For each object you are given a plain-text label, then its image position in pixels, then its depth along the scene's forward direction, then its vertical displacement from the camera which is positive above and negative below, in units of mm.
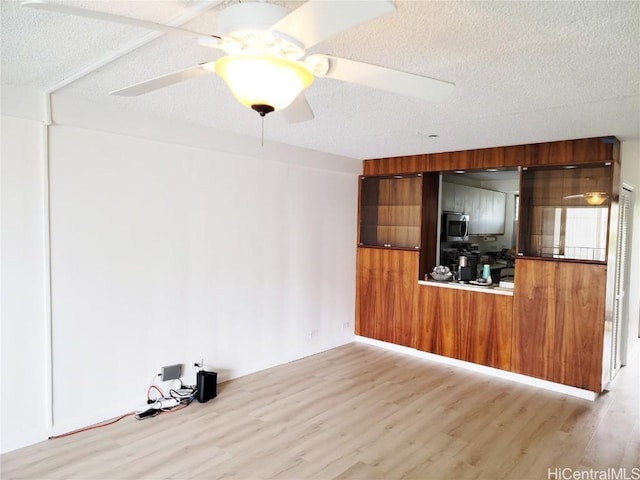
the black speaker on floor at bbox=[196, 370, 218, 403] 3676 -1442
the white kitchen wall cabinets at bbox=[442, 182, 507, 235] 5609 +310
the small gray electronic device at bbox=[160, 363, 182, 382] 3650 -1327
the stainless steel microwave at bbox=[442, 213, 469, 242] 5488 -6
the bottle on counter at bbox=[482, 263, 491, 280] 4810 -518
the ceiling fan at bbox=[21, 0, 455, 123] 1212 +596
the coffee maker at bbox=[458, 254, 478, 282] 4941 -510
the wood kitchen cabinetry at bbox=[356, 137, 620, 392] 3893 -468
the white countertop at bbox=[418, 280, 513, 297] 4449 -673
